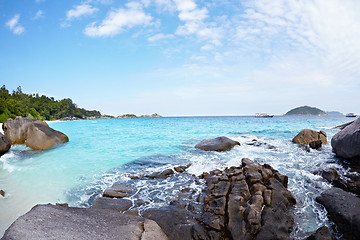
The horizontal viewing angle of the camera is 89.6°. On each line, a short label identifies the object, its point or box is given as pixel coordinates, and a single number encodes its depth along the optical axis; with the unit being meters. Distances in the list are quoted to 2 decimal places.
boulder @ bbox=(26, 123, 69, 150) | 15.38
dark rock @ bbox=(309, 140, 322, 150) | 13.90
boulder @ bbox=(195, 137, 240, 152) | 14.30
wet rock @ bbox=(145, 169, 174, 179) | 8.89
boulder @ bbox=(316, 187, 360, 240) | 4.62
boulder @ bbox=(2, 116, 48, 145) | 17.00
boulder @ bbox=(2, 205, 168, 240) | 3.45
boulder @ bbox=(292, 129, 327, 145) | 15.97
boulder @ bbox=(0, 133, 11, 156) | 13.34
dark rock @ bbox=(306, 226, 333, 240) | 4.21
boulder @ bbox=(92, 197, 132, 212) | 5.92
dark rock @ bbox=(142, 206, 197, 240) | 4.61
